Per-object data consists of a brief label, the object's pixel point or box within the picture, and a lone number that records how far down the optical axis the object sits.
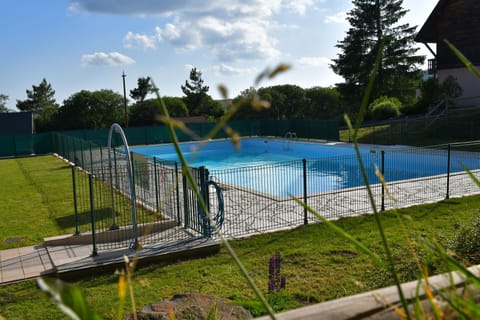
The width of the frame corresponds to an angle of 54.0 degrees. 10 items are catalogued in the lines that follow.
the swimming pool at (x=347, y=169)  14.49
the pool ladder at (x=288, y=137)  26.91
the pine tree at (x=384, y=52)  39.22
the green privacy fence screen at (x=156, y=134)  27.78
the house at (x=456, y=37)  25.69
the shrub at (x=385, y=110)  27.86
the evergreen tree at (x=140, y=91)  51.50
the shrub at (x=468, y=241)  4.45
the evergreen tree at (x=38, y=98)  69.69
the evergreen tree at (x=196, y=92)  54.59
